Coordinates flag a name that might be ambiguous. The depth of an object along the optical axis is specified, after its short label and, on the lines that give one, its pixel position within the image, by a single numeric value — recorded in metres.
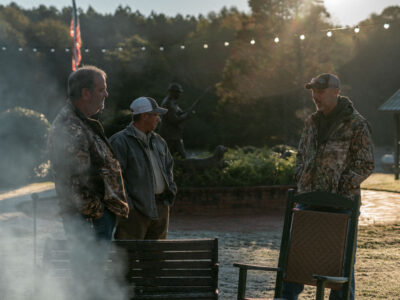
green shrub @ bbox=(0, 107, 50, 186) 17.95
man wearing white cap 5.02
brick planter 12.12
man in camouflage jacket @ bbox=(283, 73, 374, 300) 4.52
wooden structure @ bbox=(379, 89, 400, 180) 21.27
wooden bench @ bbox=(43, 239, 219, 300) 3.51
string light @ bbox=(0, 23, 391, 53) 14.59
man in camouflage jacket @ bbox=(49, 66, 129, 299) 3.42
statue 12.14
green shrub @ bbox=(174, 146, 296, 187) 12.35
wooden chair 3.83
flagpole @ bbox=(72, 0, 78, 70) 20.06
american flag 19.27
